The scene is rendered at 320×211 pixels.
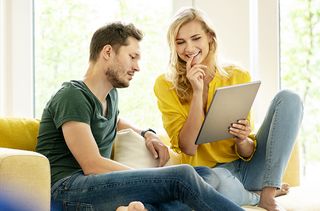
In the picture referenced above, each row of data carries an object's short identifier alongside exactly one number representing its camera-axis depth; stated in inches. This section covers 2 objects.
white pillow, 106.6
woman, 105.1
